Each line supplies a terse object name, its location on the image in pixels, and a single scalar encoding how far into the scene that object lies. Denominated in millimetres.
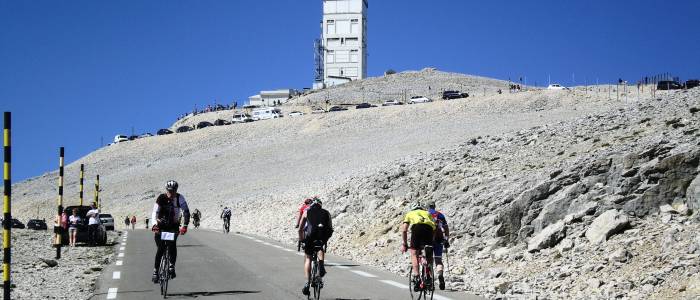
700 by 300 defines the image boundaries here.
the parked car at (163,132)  114662
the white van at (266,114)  109106
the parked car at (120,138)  115238
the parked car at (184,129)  110562
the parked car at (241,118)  108188
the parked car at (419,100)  105100
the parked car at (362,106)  104444
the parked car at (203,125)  110800
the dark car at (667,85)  82325
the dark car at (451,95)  100875
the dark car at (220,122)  110038
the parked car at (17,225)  48334
